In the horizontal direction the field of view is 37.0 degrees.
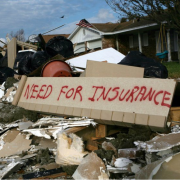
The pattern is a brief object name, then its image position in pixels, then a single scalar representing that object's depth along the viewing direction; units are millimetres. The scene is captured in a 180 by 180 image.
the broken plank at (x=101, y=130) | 3605
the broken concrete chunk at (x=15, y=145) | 3681
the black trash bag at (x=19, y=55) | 8579
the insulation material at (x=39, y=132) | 3627
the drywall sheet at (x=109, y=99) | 3234
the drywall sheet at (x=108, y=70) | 4160
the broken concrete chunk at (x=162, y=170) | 1869
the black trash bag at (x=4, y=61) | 10461
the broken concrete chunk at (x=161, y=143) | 2512
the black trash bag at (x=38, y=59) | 6846
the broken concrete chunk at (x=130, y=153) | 2703
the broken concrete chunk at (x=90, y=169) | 2662
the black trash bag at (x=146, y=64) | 5074
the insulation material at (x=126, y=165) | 2564
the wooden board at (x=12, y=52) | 9730
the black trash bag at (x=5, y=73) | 7621
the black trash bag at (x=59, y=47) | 7539
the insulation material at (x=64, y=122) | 3559
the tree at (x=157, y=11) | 12492
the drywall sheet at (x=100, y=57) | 6131
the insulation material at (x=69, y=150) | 3098
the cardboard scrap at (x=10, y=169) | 2954
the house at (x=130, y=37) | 18062
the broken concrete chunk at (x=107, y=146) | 3040
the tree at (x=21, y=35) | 44122
